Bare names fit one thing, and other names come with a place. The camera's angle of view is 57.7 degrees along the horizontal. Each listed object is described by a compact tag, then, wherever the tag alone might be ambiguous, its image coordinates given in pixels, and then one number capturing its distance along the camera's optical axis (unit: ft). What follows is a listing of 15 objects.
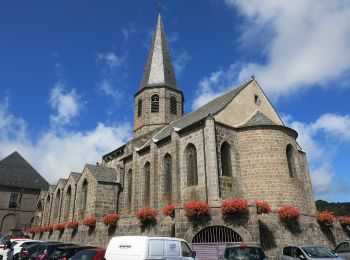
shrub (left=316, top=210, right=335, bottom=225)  61.46
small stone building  143.54
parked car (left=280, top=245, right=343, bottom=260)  38.93
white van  33.50
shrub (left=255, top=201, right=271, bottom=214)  55.06
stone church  54.60
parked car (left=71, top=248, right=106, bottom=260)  35.58
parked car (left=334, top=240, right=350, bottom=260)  46.82
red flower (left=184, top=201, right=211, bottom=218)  50.65
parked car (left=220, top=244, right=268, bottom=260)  35.83
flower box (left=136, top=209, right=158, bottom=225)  60.29
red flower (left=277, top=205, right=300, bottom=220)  55.47
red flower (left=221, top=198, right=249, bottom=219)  49.96
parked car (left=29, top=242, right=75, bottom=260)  44.05
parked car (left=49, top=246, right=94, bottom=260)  41.14
